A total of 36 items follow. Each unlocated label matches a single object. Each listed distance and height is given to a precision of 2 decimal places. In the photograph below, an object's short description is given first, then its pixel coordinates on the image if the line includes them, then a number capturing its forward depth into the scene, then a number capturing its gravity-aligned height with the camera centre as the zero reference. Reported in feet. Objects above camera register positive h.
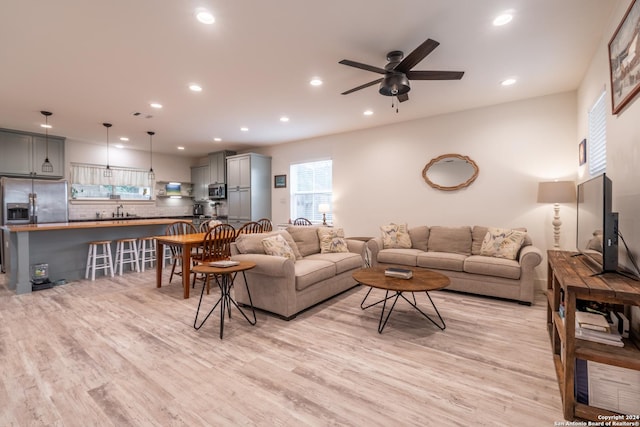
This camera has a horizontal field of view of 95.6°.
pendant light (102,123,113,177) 22.05 +2.80
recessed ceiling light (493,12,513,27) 7.50 +5.06
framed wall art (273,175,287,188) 22.61 +2.27
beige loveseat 9.84 -2.37
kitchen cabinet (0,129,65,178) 17.99 +3.66
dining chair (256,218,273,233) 18.05 -1.12
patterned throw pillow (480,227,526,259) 12.36 -1.42
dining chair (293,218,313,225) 20.78 -0.82
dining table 12.33 -1.51
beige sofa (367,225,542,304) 11.37 -2.12
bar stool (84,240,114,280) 15.69 -2.67
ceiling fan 8.31 +4.13
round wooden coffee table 8.51 -2.25
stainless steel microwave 24.17 +1.56
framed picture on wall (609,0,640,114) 6.07 +3.50
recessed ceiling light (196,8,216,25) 7.30 +5.00
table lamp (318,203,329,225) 19.01 +0.06
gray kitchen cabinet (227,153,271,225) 22.02 +1.75
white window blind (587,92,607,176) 8.93 +2.42
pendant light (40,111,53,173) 18.54 +3.71
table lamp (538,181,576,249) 11.82 +0.70
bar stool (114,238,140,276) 16.79 -2.65
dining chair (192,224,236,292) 12.73 -1.60
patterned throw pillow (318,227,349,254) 13.93 -1.47
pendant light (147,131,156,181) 23.15 +4.57
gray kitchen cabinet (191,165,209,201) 26.89 +2.66
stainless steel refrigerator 17.37 +0.50
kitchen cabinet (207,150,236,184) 24.31 +3.73
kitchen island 13.39 -1.89
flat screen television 5.85 -0.36
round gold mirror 15.12 +2.06
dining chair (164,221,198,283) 14.60 -1.17
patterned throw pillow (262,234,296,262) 11.00 -1.44
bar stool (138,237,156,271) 17.76 -2.67
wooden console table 4.96 -2.46
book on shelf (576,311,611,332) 5.59 -2.21
